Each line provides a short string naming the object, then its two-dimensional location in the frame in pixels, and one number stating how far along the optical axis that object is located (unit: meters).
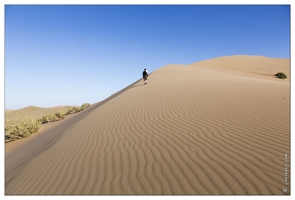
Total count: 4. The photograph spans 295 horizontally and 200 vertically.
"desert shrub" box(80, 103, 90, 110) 23.00
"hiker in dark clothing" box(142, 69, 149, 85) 17.71
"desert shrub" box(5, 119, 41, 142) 11.30
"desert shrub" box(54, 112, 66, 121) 17.36
